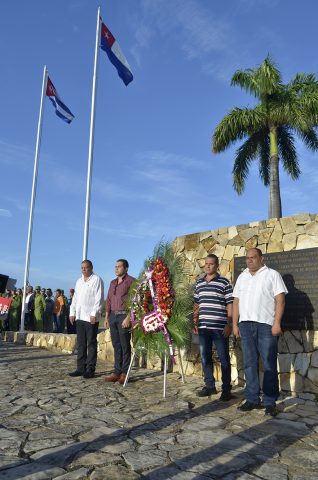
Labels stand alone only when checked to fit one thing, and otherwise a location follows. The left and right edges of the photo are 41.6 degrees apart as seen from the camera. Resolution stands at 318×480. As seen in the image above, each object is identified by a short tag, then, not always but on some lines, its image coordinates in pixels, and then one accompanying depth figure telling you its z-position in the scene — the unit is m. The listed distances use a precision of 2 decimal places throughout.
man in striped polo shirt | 5.09
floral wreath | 5.54
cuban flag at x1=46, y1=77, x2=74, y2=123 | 13.91
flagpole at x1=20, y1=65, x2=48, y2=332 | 13.27
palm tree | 17.77
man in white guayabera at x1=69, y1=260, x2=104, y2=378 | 6.33
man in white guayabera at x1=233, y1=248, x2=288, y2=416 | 4.35
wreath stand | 5.51
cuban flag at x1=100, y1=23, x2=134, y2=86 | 12.13
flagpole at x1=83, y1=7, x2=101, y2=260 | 10.55
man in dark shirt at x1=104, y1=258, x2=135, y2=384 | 6.01
